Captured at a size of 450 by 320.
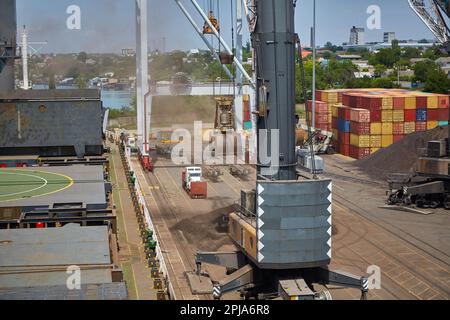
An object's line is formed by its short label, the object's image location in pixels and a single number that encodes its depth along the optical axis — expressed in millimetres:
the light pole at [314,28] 40200
